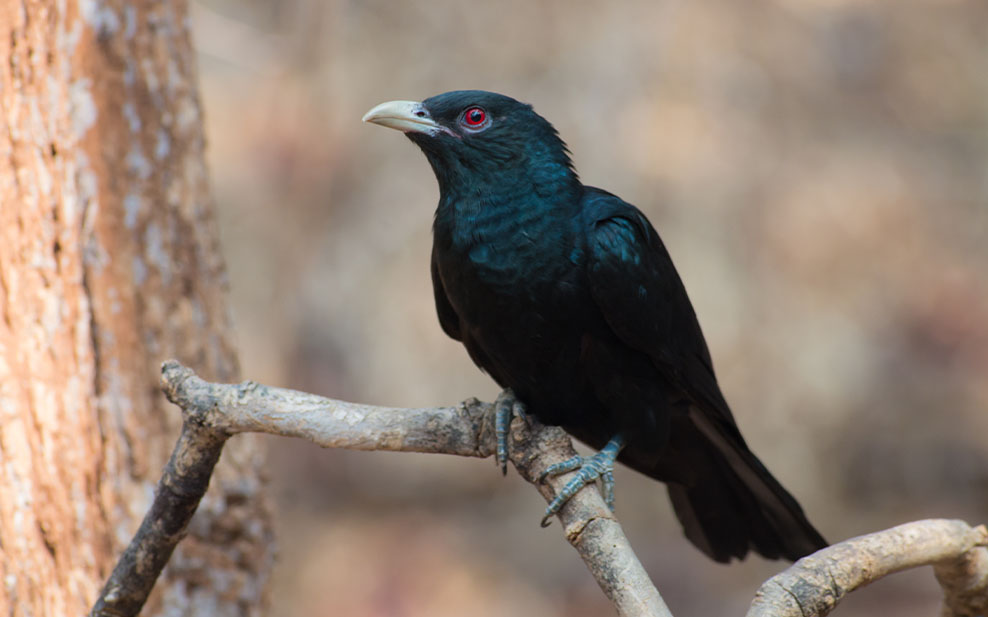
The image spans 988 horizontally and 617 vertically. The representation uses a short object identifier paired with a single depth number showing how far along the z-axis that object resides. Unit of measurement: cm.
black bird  623
